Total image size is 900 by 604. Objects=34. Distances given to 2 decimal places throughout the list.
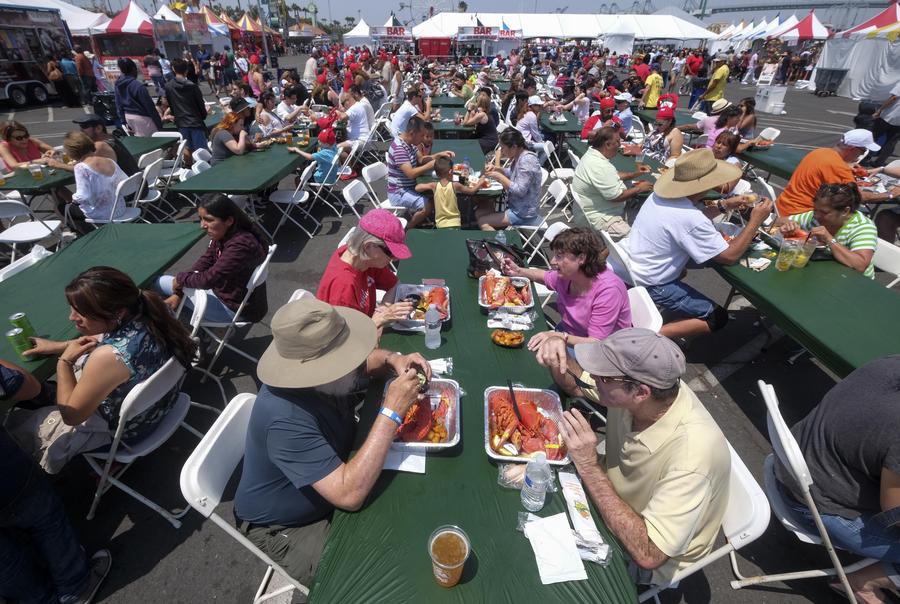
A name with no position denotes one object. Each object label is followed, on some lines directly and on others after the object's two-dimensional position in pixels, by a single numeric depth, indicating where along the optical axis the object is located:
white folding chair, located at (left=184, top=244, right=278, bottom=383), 3.75
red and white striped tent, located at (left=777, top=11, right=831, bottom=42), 27.83
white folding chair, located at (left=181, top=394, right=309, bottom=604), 1.89
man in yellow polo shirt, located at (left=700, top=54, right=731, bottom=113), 12.03
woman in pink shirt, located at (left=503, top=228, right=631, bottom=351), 2.90
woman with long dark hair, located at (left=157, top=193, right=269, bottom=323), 3.82
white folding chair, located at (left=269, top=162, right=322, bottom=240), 6.55
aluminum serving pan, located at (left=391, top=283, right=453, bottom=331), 3.24
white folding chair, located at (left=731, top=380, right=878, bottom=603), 2.12
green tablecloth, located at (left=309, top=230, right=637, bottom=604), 1.56
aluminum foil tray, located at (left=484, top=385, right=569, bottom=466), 2.28
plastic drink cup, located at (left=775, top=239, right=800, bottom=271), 3.68
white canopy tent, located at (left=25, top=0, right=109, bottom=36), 21.73
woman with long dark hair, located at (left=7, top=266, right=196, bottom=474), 2.43
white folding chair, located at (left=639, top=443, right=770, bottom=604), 1.85
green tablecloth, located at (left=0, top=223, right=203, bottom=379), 3.04
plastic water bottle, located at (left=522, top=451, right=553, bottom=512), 1.80
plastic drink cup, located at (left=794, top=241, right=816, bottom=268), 3.69
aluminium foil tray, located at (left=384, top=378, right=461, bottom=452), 2.04
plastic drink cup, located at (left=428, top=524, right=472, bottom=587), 1.53
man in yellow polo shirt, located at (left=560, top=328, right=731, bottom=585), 1.67
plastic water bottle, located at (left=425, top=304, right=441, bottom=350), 2.74
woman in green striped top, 3.73
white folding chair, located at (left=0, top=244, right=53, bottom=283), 3.69
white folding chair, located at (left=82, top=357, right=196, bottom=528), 2.45
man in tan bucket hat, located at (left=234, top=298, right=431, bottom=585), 1.81
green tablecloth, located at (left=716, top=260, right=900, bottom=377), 2.80
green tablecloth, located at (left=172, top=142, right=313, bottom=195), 5.79
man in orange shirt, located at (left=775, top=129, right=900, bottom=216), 4.89
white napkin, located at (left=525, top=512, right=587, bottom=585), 1.61
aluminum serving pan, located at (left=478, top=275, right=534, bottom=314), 3.09
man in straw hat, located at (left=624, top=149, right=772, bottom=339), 3.67
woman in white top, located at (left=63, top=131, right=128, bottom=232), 5.47
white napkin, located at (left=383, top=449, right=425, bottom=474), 1.98
